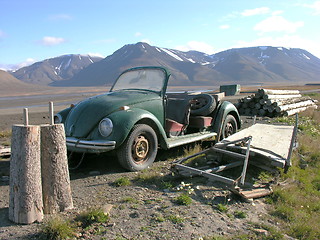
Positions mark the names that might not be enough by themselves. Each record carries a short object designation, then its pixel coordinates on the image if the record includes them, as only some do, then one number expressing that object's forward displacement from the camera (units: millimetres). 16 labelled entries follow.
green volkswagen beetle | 5371
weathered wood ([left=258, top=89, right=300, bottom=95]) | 15972
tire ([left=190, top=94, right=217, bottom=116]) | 7609
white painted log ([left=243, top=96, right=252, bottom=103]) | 16203
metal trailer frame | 4548
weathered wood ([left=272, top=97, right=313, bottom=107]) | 15172
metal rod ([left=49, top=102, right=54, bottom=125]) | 3806
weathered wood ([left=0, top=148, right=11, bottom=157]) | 6493
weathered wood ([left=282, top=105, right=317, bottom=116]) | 15356
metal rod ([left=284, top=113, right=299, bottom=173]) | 5199
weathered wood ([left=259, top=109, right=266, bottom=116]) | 15477
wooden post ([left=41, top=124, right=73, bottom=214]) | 3746
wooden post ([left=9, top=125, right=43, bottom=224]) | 3502
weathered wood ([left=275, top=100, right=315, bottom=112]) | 14971
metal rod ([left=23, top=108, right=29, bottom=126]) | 3575
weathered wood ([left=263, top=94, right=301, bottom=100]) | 15555
